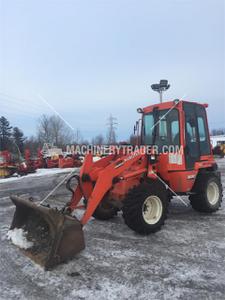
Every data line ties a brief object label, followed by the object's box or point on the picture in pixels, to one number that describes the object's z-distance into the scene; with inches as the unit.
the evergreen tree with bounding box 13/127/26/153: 1671.2
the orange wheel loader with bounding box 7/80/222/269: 134.7
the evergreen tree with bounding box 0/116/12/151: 1624.5
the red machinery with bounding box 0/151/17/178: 564.9
